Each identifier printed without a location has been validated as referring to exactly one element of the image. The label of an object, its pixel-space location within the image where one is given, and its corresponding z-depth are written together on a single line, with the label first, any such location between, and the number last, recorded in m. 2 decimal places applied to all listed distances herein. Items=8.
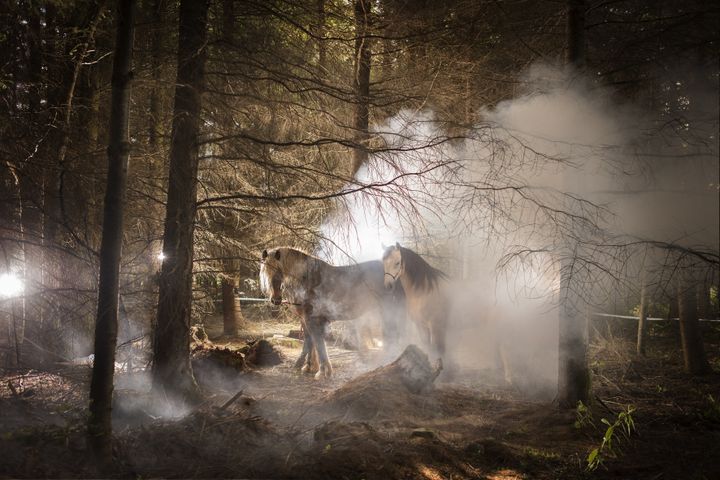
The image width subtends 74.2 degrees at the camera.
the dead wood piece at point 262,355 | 10.16
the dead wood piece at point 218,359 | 8.51
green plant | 4.57
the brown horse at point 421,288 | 9.28
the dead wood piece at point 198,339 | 8.98
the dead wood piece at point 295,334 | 14.15
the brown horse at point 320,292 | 9.22
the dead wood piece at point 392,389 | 6.68
